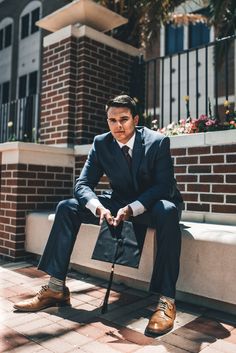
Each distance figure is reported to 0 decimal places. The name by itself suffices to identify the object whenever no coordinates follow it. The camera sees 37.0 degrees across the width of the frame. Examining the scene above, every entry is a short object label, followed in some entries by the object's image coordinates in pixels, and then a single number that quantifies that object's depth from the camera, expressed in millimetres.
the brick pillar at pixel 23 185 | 3900
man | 2277
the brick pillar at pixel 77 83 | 4488
